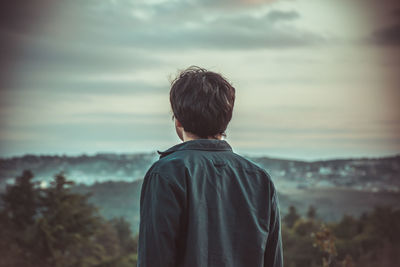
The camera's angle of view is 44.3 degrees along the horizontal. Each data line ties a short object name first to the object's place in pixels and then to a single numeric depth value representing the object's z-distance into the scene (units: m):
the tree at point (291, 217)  22.42
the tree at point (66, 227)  22.45
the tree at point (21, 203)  24.05
